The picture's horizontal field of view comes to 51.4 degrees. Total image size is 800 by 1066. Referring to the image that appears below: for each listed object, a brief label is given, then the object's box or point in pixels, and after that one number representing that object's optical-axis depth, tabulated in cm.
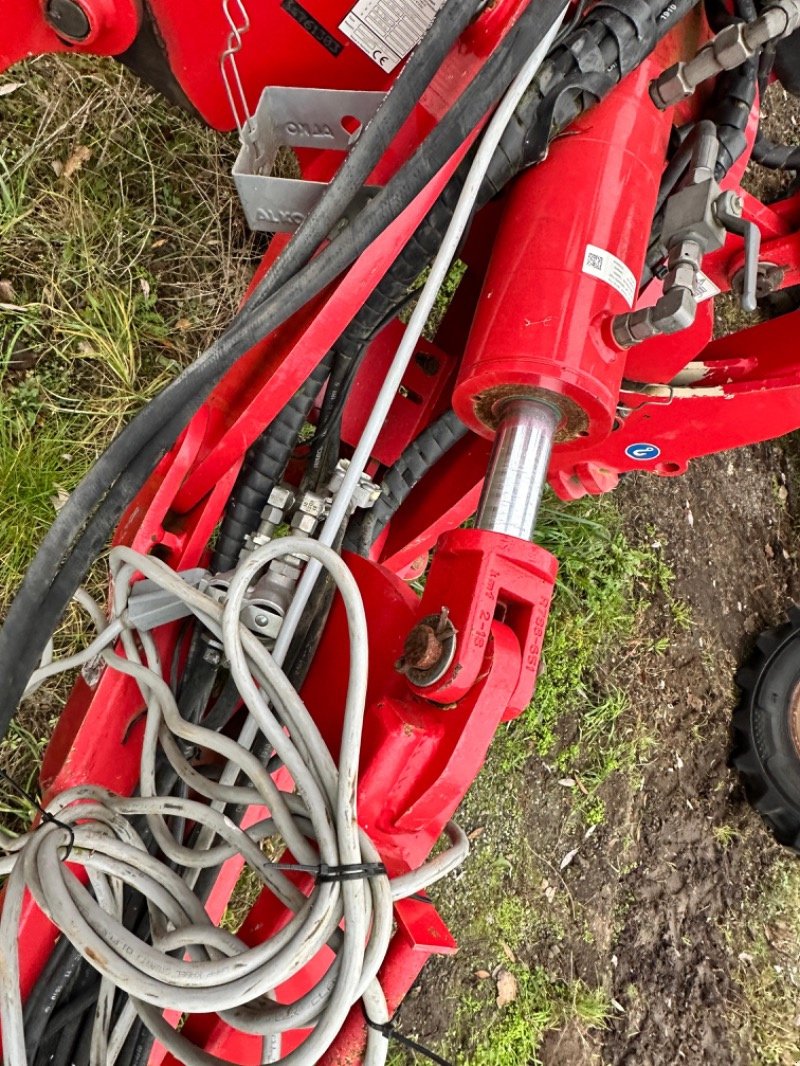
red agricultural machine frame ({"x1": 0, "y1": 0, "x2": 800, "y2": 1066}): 79
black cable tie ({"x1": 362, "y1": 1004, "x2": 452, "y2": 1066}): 73
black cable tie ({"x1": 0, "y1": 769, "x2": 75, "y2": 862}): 71
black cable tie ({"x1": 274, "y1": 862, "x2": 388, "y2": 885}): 67
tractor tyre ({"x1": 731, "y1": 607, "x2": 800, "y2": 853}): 219
